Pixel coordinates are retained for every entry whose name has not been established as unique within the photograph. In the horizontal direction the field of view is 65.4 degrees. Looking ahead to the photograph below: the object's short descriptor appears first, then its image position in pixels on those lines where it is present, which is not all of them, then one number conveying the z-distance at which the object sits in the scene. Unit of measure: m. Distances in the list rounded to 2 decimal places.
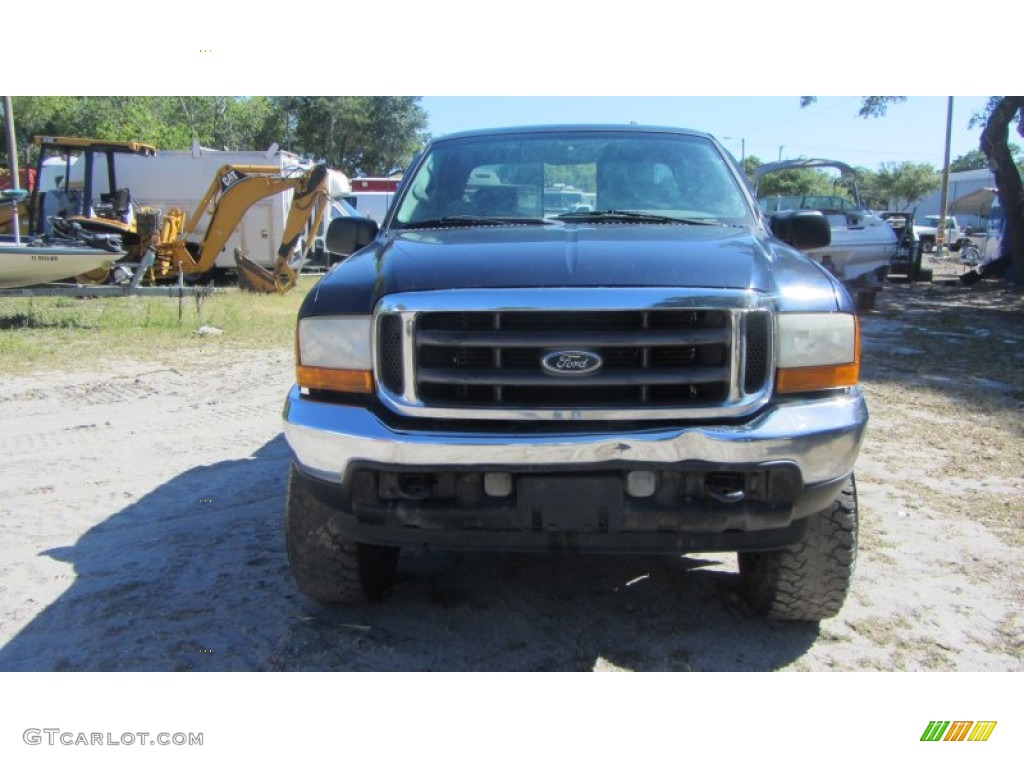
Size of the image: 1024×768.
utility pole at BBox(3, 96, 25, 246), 11.88
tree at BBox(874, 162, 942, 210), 63.00
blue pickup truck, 2.41
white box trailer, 18.91
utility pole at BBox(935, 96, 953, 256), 31.91
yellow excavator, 14.91
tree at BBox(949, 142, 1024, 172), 75.82
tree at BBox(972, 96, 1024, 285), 16.75
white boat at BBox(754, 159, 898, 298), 12.48
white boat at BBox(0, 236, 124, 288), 11.54
